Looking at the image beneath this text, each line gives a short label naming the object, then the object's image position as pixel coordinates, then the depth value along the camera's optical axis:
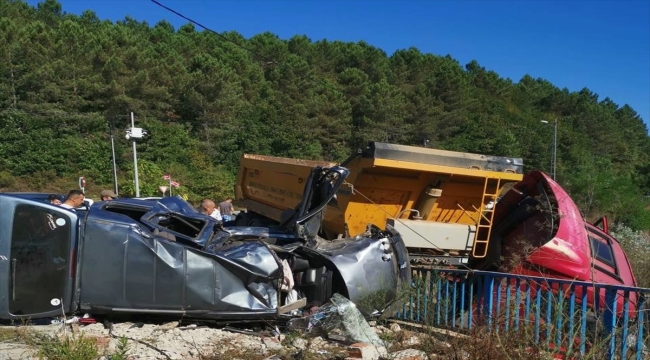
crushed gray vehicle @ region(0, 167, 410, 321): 4.35
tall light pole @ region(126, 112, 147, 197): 20.00
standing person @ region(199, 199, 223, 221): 8.71
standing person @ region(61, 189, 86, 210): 5.64
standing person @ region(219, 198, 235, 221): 11.81
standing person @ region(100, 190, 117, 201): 7.96
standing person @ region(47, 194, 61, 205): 5.80
